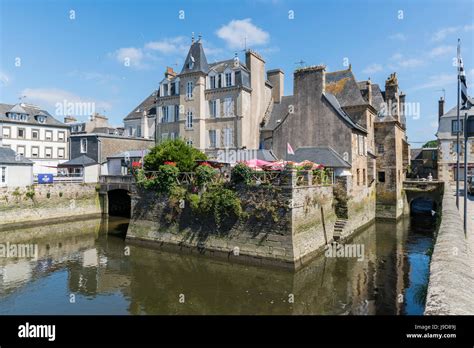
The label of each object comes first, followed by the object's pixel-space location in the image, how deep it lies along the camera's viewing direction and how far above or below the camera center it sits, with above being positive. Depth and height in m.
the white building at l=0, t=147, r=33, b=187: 26.77 +0.48
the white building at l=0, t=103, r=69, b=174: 40.16 +5.38
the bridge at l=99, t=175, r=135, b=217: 31.41 -1.99
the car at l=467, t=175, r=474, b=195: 31.30 -1.30
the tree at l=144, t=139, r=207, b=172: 21.50 +1.29
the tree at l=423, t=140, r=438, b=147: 93.71 +8.61
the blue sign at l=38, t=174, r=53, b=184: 29.88 -0.30
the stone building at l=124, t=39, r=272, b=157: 31.97 +7.57
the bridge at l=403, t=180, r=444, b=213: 30.75 -1.73
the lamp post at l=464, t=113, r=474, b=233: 11.26 +1.60
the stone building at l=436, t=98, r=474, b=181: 37.41 +2.72
